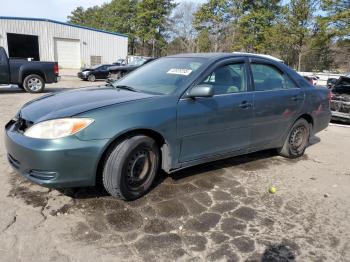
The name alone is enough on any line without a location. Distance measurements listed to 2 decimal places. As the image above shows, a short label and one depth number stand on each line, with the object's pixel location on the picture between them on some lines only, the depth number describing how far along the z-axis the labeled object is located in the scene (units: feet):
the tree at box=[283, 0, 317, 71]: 85.61
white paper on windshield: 12.92
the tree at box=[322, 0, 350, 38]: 77.51
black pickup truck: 39.40
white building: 96.94
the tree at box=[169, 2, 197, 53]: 174.19
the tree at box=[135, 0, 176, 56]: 166.40
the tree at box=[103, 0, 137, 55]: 191.90
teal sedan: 10.06
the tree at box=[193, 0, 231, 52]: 142.20
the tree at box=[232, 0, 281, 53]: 132.78
